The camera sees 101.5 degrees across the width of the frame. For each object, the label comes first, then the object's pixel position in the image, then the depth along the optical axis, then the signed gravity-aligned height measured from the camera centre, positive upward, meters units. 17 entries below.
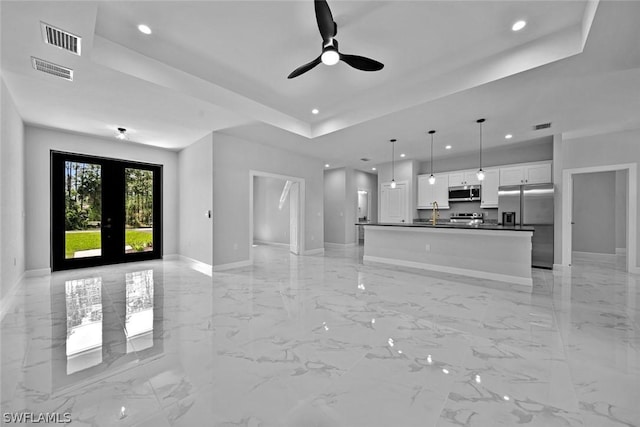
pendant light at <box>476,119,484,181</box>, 5.16 +0.72
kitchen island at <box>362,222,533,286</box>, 4.37 -0.74
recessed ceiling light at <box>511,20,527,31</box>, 2.59 +1.87
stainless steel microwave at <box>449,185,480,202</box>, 6.90 +0.48
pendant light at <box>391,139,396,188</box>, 5.97 +1.57
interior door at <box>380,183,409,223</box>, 7.93 +0.22
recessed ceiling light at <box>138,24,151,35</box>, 2.64 +1.87
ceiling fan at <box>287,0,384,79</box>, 2.13 +1.51
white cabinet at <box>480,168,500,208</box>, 6.58 +0.58
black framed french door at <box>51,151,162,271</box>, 5.32 -0.01
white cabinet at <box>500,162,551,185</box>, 5.94 +0.88
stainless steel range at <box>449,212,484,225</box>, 7.01 -0.18
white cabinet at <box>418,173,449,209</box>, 7.38 +0.56
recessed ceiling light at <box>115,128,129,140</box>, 5.09 +1.54
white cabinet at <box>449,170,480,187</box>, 6.88 +0.88
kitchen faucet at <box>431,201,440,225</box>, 5.57 +0.00
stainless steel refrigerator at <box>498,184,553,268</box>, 5.55 -0.02
